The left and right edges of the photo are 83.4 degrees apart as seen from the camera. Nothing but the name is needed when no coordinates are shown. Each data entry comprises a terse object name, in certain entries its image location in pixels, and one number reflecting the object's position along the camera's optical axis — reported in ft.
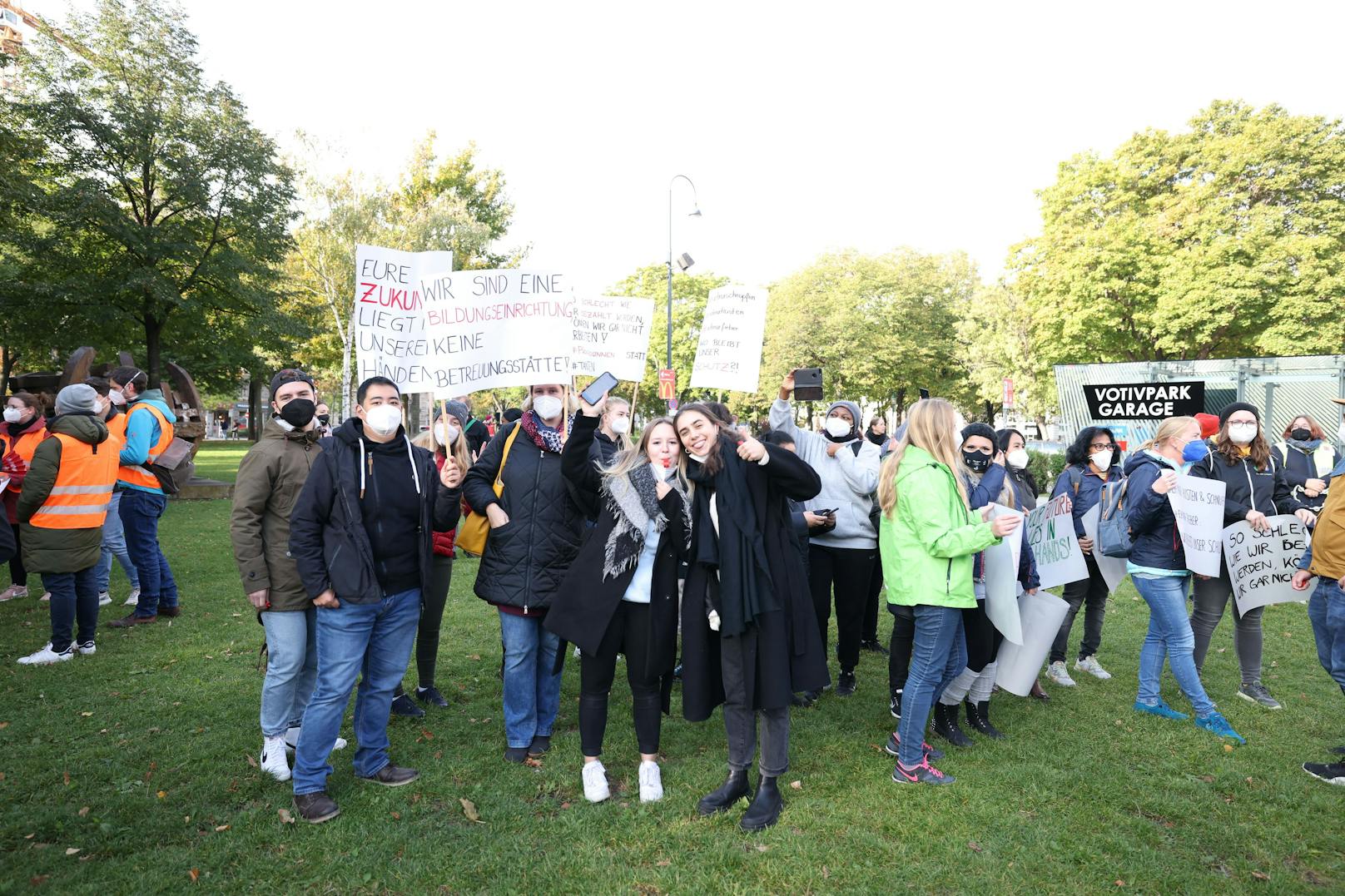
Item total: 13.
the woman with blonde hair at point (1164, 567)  17.12
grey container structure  55.16
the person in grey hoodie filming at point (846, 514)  18.48
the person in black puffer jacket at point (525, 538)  14.48
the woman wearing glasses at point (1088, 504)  20.36
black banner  29.53
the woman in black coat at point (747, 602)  12.30
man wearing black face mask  13.00
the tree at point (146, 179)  66.74
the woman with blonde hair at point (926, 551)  13.50
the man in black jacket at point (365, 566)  12.41
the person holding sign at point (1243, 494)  18.44
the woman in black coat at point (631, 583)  12.95
